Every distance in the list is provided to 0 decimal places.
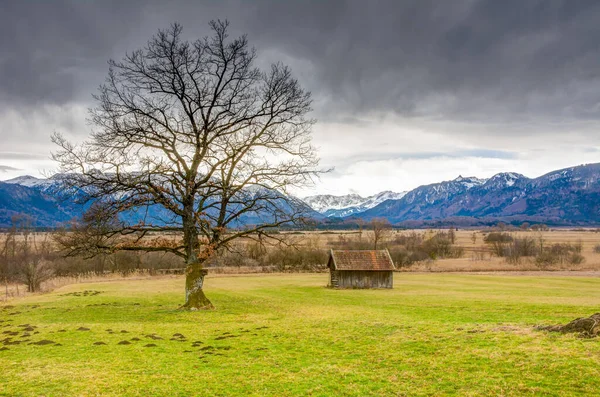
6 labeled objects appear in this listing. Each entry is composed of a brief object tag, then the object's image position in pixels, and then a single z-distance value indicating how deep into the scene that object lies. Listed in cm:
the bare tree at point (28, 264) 5141
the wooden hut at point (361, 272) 5344
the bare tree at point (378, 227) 11076
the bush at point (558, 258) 9375
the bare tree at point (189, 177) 2655
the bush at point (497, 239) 14827
